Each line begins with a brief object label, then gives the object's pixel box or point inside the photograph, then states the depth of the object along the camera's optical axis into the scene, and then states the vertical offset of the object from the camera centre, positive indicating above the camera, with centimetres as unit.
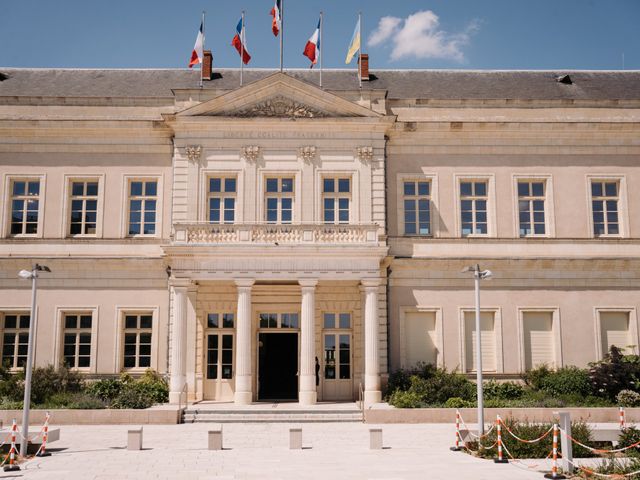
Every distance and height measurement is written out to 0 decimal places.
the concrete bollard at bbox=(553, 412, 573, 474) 1356 -183
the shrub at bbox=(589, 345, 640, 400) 2319 -96
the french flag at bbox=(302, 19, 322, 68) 2778 +1137
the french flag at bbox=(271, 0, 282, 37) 2730 +1229
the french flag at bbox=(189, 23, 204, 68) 2825 +1149
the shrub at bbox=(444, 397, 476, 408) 2191 -171
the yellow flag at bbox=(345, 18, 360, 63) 2786 +1159
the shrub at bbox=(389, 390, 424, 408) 2233 -165
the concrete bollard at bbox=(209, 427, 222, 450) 1688 -217
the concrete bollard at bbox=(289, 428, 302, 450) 1688 -217
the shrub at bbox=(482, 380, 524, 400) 2469 -148
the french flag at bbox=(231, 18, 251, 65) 2767 +1155
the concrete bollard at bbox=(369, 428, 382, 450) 1675 -211
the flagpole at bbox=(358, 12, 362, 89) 3012 +1155
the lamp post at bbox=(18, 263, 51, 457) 1590 -72
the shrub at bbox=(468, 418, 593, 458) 1538 -205
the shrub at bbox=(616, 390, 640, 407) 2228 -157
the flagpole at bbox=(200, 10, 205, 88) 2981 +1135
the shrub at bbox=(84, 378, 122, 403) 2388 -144
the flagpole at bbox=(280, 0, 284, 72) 2714 +1173
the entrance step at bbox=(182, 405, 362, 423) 2234 -215
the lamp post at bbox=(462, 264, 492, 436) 1695 -28
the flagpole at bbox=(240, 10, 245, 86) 2756 +1148
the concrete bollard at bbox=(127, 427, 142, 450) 1672 -217
